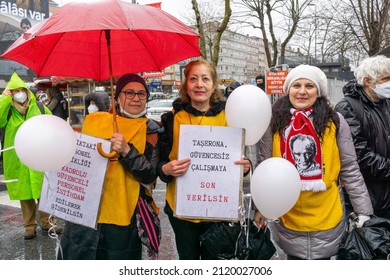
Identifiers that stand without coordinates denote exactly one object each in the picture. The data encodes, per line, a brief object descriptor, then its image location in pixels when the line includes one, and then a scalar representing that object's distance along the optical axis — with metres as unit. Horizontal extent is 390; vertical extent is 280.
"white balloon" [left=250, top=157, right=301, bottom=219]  2.26
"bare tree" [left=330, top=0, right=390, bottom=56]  15.37
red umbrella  2.12
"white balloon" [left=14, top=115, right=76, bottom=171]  2.29
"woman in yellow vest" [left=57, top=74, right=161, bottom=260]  2.53
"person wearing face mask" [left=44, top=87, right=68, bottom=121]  7.93
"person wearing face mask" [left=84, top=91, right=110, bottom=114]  6.27
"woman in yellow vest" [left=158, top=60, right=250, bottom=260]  2.61
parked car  20.91
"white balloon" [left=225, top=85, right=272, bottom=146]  2.41
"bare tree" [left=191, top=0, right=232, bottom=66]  8.72
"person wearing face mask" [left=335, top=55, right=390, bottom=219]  2.89
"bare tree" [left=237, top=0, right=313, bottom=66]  23.70
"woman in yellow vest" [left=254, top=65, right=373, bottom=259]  2.44
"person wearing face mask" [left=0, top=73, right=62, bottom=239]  4.61
